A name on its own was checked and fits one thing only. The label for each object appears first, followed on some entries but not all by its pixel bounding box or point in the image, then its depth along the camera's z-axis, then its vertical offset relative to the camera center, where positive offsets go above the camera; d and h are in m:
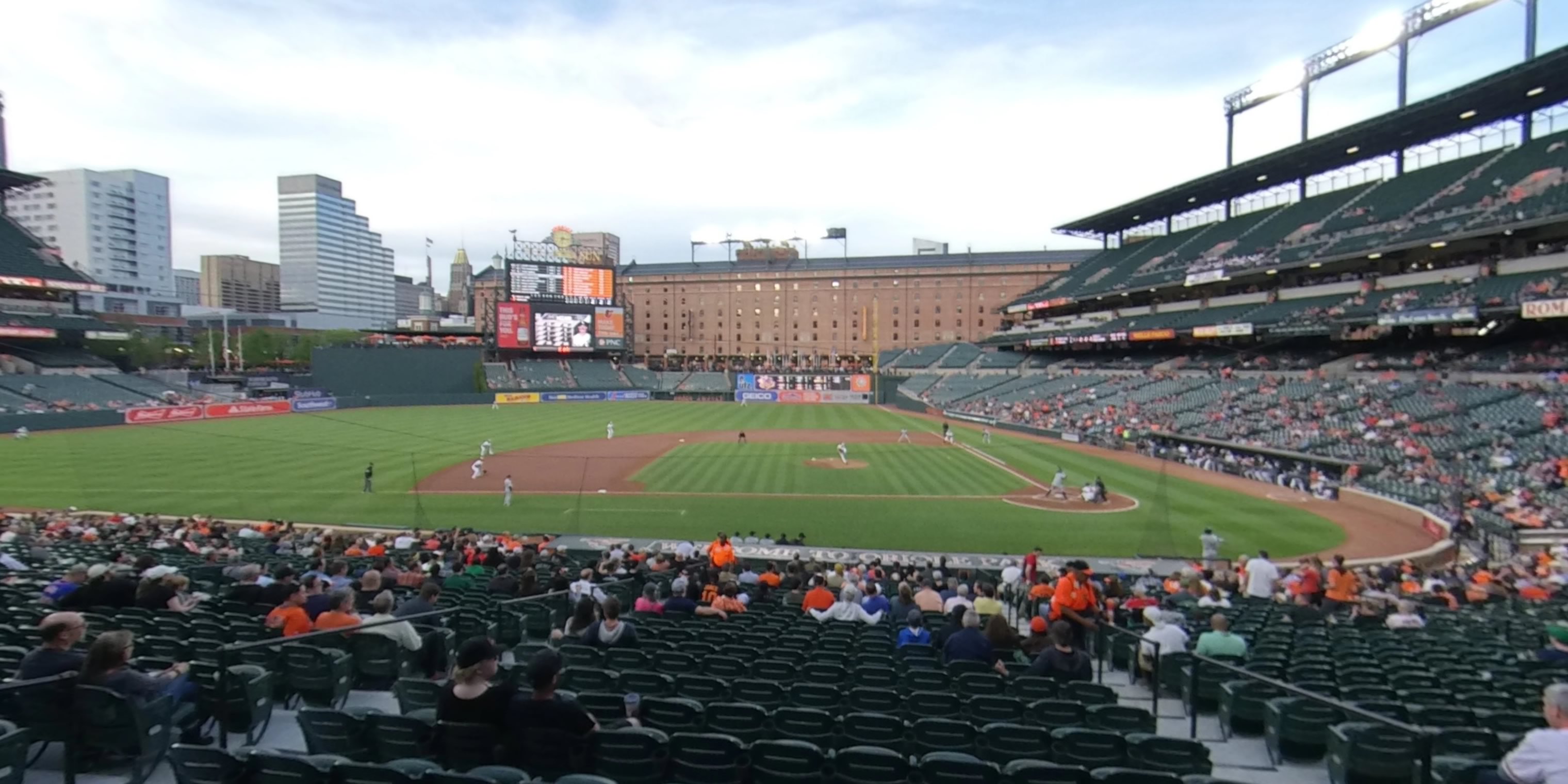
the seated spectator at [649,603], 10.80 -3.50
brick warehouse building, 114.31 +8.73
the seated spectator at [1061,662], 7.96 -3.20
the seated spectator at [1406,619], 11.74 -4.07
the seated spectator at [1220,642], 8.75 -3.31
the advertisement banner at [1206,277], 52.12 +5.44
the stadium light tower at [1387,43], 43.41 +19.45
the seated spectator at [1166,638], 8.84 -3.25
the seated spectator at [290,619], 7.50 -2.63
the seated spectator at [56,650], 5.57 -2.19
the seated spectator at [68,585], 9.70 -2.97
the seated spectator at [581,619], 8.21 -2.87
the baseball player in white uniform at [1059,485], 29.88 -5.10
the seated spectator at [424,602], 8.73 -2.85
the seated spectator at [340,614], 7.68 -2.63
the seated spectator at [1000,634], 8.95 -3.26
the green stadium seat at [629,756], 4.86 -2.55
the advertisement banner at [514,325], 82.19 +3.32
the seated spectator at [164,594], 8.75 -2.74
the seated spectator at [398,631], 7.75 -2.79
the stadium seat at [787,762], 4.86 -2.61
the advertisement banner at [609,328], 88.25 +3.29
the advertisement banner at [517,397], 81.38 -4.45
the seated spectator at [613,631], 7.84 -2.83
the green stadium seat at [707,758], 4.91 -2.61
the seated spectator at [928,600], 11.84 -3.82
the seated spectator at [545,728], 4.73 -2.30
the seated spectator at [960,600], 11.32 -3.85
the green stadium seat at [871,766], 4.78 -2.59
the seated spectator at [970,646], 8.29 -3.17
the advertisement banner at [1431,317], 34.34 +1.84
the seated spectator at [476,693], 4.83 -2.14
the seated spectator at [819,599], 11.80 -3.76
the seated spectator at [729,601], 11.45 -3.70
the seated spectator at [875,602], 11.41 -3.69
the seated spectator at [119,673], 5.29 -2.21
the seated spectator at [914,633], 9.23 -3.36
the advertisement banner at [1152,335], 55.06 +1.55
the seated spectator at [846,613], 11.02 -3.71
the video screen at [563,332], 85.00 +2.70
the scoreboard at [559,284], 83.69 +8.17
